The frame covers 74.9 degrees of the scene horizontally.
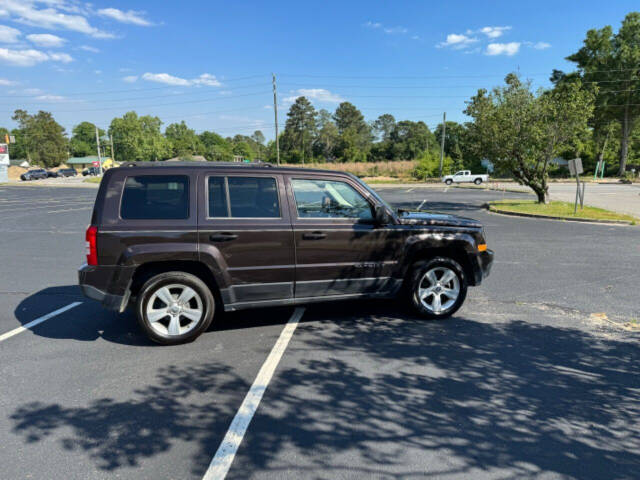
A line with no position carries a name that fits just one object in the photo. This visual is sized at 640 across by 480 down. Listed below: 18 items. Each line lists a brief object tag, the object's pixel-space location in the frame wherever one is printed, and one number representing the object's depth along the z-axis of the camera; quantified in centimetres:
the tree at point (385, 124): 11924
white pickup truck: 4728
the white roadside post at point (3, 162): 6119
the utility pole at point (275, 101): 4737
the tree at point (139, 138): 8631
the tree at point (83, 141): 14675
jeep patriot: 424
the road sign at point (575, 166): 1557
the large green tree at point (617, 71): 4975
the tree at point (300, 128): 9869
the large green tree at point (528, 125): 1712
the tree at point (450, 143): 5853
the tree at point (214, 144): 11988
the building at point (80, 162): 12900
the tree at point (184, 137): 12418
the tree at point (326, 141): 9794
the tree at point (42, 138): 11281
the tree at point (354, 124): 10575
